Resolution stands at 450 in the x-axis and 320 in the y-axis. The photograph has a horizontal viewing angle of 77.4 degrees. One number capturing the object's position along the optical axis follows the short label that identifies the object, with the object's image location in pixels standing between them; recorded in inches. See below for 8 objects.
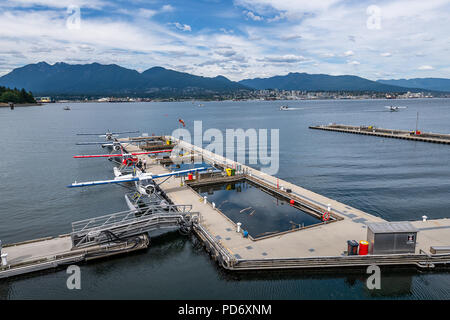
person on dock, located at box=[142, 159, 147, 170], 2014.6
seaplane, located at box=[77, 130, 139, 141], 3371.1
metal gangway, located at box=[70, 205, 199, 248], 944.3
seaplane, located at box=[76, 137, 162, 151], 2882.9
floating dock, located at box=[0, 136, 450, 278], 814.5
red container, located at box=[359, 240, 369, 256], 813.9
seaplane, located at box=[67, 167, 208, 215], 1343.5
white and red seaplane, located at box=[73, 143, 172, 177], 1950.4
